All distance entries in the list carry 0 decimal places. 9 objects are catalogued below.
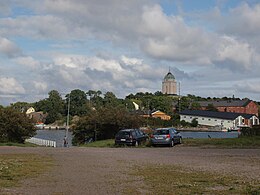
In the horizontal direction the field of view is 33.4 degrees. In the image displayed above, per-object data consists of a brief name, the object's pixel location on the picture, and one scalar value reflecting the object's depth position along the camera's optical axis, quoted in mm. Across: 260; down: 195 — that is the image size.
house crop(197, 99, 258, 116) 153000
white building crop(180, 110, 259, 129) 118150
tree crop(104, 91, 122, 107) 128500
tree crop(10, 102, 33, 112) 174500
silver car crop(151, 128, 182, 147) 31594
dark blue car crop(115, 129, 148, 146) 33406
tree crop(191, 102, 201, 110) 147762
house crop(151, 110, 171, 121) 133788
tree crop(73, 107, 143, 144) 48844
